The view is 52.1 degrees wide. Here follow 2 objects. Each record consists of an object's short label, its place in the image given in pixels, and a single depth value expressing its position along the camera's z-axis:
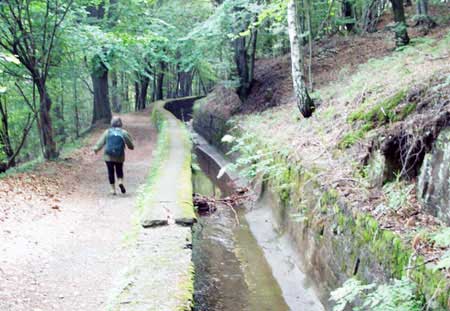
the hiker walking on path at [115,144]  10.34
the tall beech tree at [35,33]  12.45
